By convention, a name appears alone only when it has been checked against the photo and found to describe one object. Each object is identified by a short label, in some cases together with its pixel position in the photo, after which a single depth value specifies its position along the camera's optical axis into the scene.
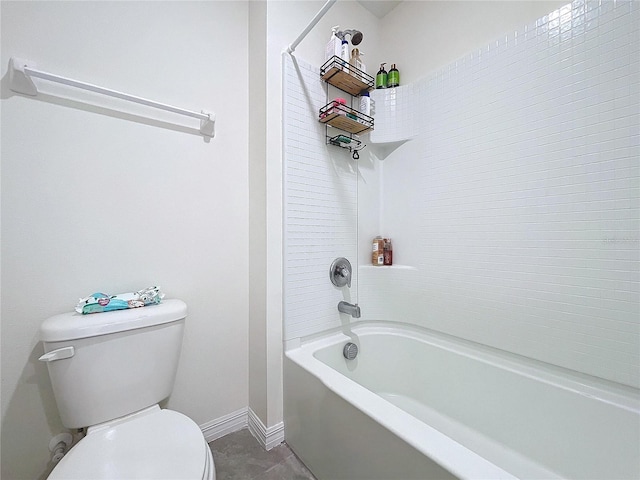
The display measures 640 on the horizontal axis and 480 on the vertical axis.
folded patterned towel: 0.94
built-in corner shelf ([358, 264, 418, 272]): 1.63
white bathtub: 0.78
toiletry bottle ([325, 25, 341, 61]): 1.39
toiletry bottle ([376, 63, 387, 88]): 1.66
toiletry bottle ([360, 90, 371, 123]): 1.57
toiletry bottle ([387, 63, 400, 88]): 1.64
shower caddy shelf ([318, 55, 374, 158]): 1.38
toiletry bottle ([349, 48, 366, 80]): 1.46
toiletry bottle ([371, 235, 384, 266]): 1.68
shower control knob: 1.50
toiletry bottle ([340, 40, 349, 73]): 1.40
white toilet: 0.72
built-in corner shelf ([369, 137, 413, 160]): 1.65
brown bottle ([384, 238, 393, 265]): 1.70
